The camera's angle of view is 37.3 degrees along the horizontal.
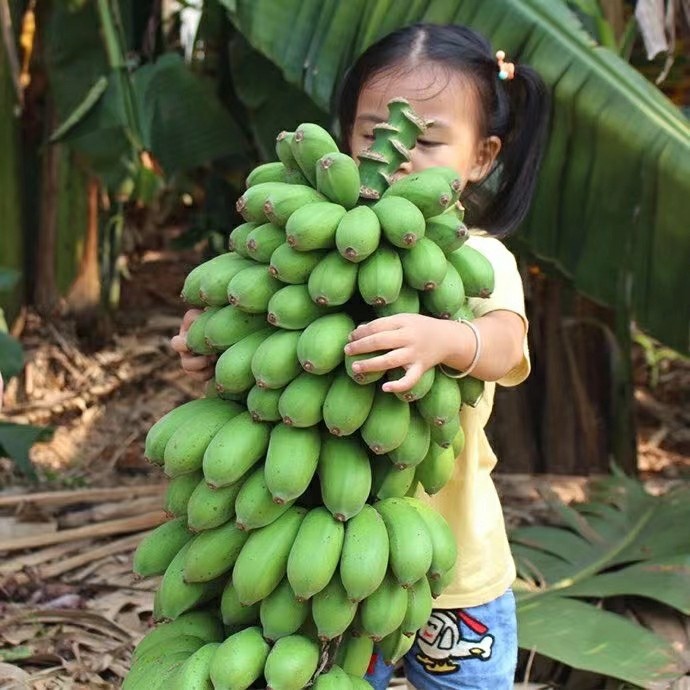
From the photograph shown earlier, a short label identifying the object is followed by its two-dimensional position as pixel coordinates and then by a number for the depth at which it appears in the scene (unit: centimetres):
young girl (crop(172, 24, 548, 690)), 138
